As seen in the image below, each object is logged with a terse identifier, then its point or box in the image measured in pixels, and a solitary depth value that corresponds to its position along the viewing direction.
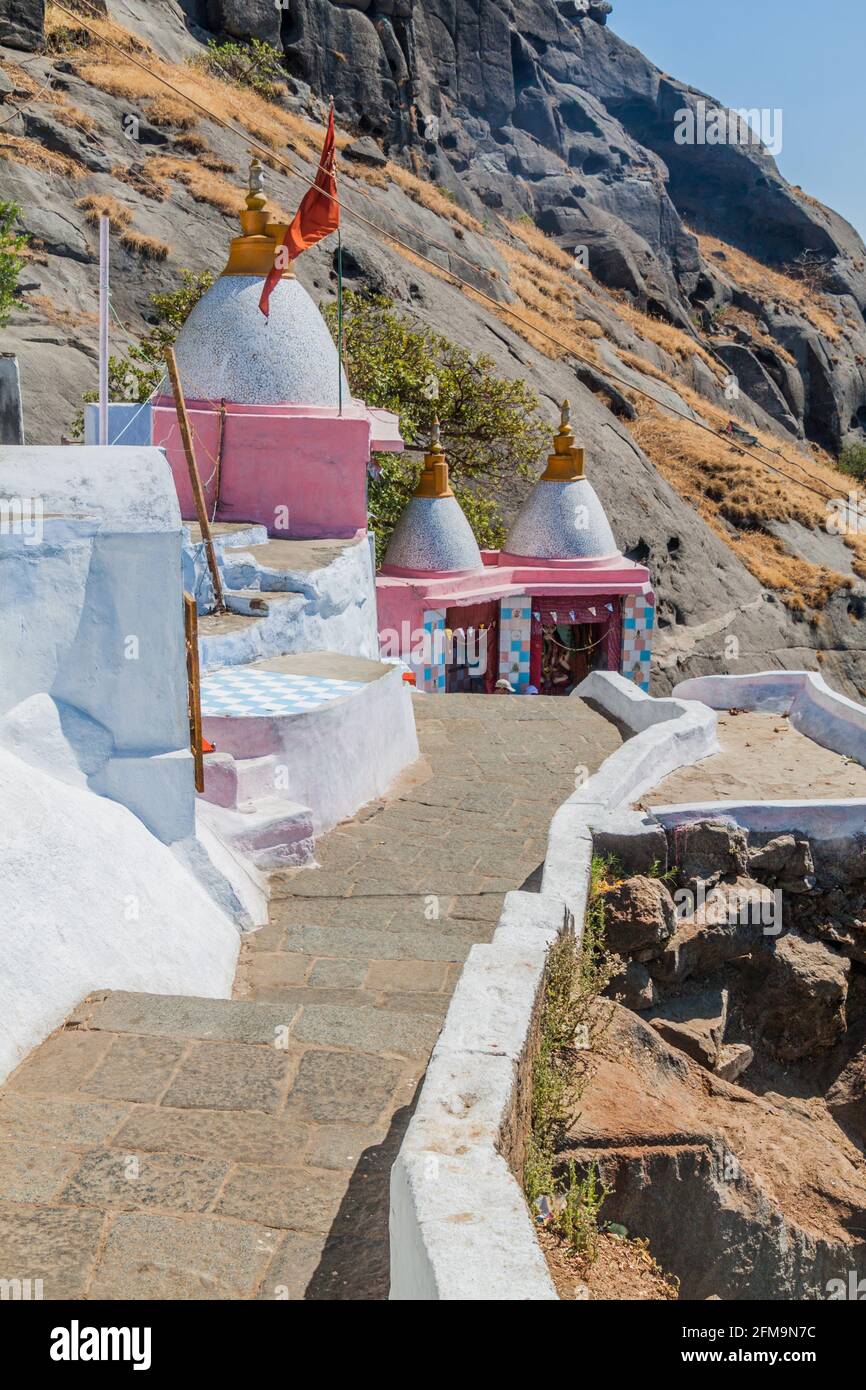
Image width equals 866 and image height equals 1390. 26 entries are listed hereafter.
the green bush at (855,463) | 44.44
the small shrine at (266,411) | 13.73
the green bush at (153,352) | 18.30
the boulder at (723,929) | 8.18
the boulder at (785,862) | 8.53
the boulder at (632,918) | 7.39
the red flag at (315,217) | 12.99
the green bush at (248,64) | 36.28
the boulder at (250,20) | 39.50
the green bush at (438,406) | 20.25
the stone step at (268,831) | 7.30
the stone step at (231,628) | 9.80
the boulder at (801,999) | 8.59
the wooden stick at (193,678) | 5.77
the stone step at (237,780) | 7.52
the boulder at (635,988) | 7.46
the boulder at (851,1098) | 8.73
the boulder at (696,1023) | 7.79
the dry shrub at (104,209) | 25.22
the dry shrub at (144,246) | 24.91
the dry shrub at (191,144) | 29.64
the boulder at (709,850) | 8.18
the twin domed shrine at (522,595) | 16.47
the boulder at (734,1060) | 8.03
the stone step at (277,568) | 11.12
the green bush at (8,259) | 19.14
